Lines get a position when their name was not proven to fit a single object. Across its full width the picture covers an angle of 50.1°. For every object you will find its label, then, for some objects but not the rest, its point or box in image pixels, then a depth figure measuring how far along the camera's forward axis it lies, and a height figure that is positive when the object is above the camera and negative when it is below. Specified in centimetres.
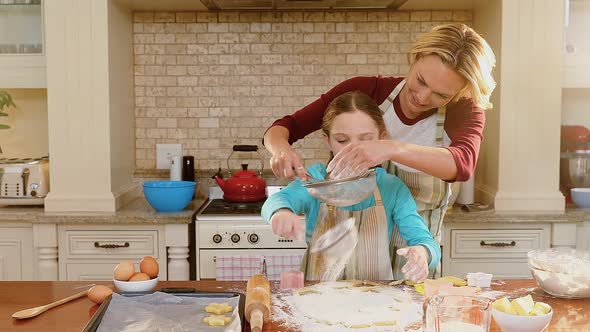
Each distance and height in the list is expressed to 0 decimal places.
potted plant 374 +24
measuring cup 129 -35
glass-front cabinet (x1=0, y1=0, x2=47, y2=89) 339 +53
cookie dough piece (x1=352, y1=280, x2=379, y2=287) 182 -41
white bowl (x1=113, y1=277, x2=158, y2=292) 177 -40
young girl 198 -21
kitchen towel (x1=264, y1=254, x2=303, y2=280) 316 -60
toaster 332 -22
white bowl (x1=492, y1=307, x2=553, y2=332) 143 -41
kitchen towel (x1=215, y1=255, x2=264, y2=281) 314 -62
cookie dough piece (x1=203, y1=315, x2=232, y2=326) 149 -42
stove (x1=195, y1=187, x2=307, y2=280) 318 -49
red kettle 345 -25
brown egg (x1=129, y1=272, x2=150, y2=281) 179 -38
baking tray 151 -41
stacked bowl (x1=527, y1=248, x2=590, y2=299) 172 -37
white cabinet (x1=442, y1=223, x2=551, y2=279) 321 -53
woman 179 +7
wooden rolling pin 147 -39
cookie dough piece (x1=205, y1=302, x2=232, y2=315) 157 -42
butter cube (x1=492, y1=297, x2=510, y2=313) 145 -38
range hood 341 +76
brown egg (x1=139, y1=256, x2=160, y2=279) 182 -36
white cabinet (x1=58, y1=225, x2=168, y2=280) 320 -52
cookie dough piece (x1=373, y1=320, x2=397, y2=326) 151 -44
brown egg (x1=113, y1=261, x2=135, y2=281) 179 -37
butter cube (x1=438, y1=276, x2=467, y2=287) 179 -40
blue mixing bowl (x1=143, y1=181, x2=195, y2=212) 322 -27
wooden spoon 160 -43
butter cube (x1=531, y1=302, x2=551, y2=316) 145 -39
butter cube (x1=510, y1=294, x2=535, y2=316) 145 -38
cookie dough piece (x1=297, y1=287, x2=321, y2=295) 177 -42
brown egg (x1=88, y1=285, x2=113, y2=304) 170 -41
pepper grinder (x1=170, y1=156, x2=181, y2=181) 374 -16
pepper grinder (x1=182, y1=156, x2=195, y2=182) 377 -15
